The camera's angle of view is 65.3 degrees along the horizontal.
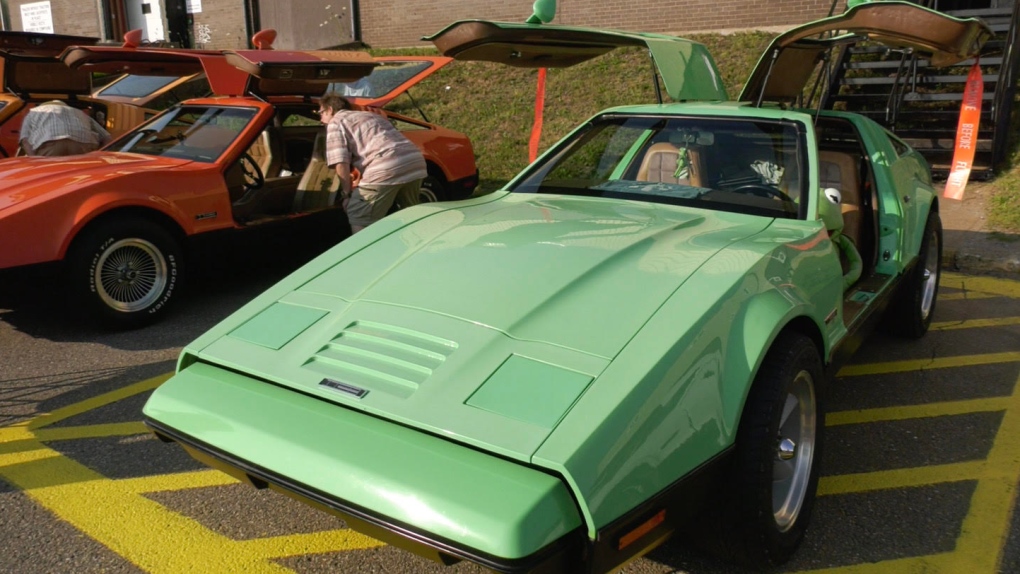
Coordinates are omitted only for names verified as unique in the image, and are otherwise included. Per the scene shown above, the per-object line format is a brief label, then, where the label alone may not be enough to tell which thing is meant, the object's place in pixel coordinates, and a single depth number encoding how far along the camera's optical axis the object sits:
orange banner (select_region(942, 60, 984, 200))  4.56
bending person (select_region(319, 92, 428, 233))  5.71
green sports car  1.95
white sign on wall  21.38
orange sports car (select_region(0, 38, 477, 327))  4.85
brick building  12.41
